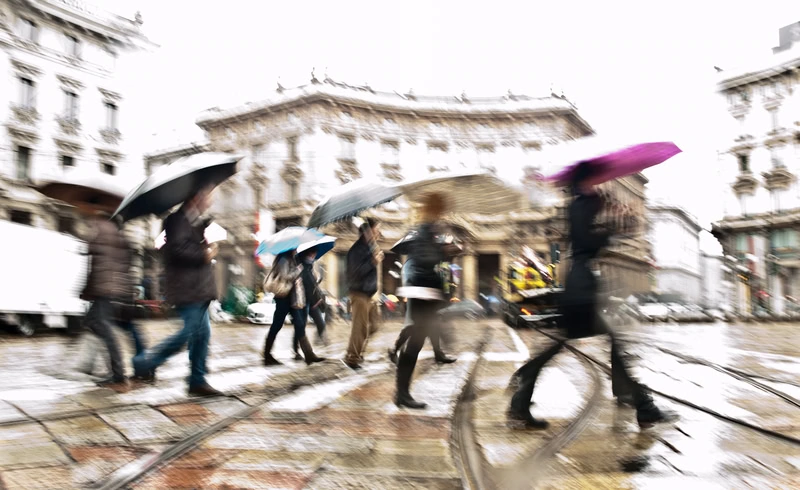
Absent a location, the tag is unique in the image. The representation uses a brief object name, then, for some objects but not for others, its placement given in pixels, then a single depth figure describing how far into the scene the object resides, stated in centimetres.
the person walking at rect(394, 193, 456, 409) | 486
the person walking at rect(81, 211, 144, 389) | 587
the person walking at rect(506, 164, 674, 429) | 414
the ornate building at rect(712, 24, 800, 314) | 4000
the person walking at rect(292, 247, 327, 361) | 862
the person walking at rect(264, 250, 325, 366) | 778
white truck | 1418
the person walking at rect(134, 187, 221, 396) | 516
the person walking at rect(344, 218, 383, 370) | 721
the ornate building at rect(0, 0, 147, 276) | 2788
